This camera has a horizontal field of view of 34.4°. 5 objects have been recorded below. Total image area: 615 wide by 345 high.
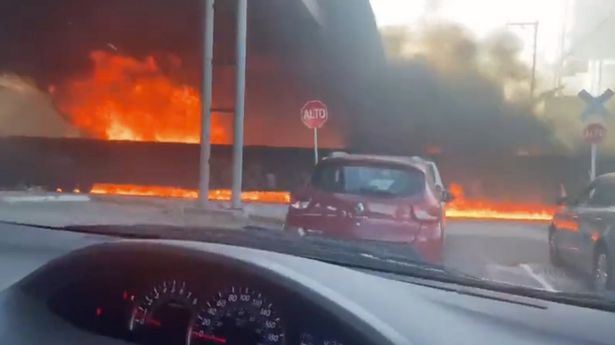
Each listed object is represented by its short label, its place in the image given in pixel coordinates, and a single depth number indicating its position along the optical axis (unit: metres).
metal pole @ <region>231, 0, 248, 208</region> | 12.50
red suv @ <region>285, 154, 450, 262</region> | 8.13
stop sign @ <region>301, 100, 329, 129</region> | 17.12
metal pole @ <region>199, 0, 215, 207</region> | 11.38
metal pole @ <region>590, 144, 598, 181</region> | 10.70
